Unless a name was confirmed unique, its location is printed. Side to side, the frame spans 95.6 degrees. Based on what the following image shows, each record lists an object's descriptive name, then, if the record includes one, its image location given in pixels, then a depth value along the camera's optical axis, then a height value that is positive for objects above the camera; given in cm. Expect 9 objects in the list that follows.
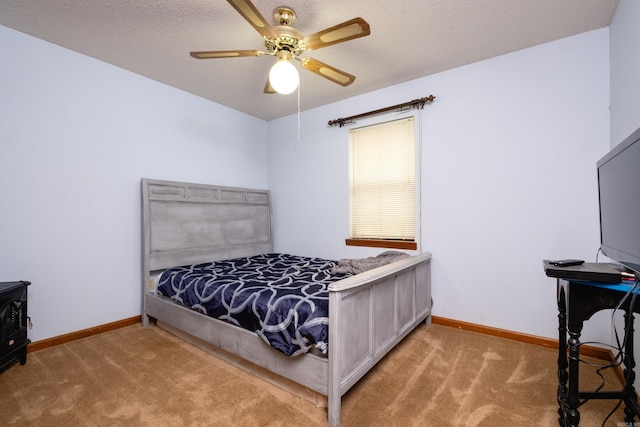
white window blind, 305 +36
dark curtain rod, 288 +110
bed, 160 -56
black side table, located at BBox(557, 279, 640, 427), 119 -46
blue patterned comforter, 165 -57
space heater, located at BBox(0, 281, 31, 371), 188 -73
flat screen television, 111 +4
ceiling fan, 157 +104
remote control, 133 -24
